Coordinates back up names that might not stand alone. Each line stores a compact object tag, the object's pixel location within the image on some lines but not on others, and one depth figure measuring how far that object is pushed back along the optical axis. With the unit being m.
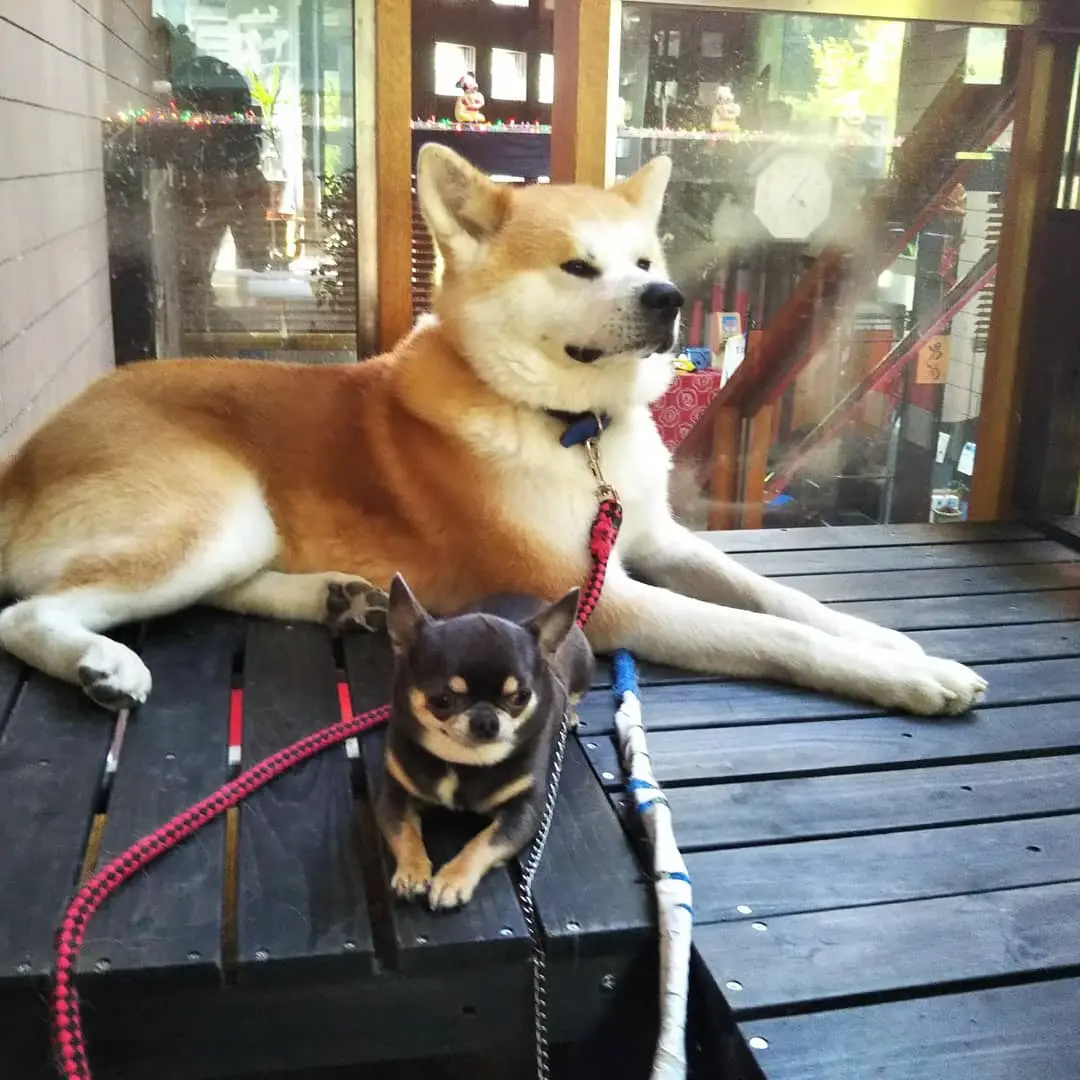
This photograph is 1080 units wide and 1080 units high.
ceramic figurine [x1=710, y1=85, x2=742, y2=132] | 3.07
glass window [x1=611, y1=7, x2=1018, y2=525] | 2.96
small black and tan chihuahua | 1.16
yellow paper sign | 3.42
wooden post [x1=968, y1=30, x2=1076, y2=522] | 2.83
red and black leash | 1.06
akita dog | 1.74
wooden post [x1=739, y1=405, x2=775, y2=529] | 3.73
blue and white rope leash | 1.09
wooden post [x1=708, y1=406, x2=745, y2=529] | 3.75
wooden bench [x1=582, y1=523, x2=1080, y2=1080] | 1.05
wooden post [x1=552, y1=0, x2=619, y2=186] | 2.57
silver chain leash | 1.17
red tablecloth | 3.72
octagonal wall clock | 3.20
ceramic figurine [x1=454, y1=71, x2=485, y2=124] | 3.44
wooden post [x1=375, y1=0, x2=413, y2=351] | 2.49
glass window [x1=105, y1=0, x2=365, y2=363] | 2.70
